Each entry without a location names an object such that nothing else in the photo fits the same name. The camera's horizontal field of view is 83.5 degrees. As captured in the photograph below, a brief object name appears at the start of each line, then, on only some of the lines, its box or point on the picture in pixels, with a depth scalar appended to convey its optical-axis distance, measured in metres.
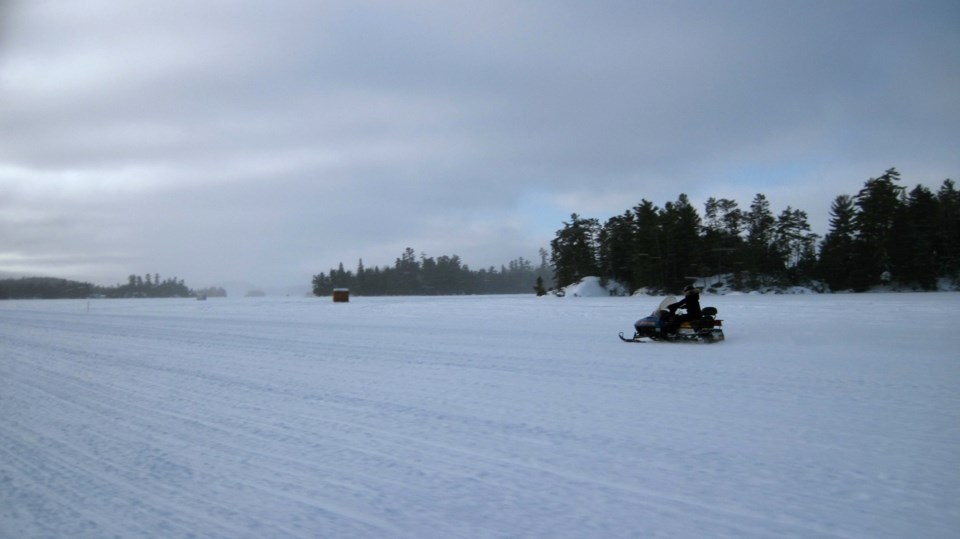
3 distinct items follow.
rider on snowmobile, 15.40
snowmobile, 15.18
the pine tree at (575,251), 78.94
